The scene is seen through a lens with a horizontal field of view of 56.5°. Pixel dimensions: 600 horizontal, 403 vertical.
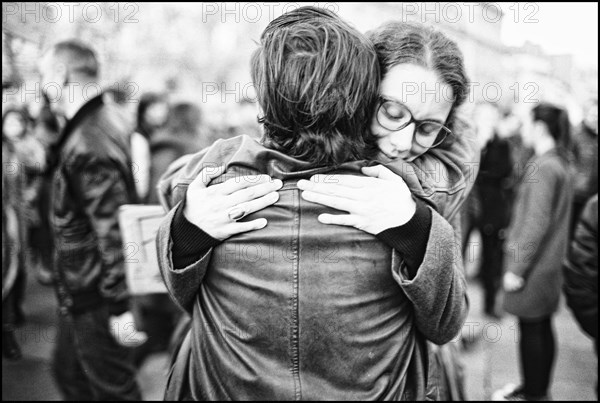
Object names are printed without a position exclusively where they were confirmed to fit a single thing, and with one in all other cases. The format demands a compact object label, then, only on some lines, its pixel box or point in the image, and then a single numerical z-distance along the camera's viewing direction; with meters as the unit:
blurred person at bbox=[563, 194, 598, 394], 2.57
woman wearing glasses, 1.22
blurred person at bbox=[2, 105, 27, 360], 3.10
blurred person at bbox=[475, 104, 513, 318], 5.52
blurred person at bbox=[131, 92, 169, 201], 4.66
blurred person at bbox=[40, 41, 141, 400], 2.74
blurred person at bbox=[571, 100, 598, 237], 4.70
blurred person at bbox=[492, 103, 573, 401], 3.31
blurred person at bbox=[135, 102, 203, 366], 4.21
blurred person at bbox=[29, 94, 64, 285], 5.11
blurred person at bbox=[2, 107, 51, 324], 4.67
